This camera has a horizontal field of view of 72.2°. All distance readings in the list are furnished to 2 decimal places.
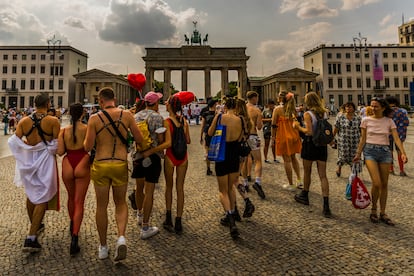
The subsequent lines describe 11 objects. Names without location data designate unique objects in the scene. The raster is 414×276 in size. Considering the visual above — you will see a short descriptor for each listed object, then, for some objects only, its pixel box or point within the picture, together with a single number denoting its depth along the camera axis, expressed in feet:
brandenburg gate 200.34
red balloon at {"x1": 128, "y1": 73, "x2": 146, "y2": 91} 16.96
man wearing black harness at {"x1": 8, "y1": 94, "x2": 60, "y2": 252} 12.44
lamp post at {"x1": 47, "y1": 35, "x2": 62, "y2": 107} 232.28
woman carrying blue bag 13.85
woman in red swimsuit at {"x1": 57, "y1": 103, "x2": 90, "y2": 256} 12.14
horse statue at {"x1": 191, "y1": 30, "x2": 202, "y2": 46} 233.96
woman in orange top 20.42
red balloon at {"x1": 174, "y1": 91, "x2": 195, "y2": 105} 14.90
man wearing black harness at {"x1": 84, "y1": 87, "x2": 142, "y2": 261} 10.97
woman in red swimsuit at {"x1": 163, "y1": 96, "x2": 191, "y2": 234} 13.74
